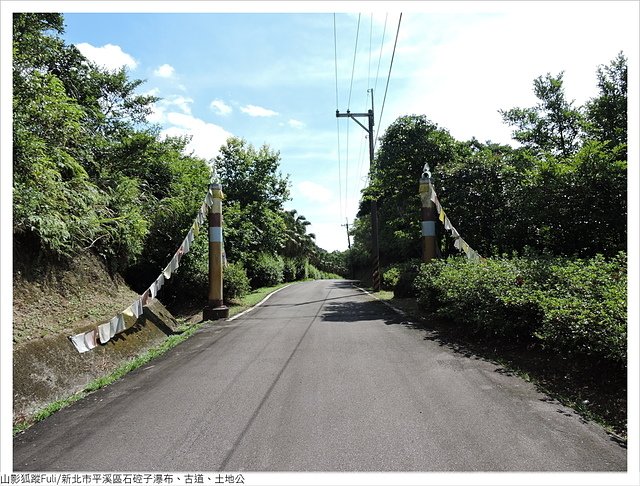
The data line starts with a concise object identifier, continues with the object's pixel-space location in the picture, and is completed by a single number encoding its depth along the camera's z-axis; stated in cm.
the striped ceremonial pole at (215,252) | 1130
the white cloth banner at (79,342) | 561
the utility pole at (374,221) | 1906
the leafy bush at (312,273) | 4993
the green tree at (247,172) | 2433
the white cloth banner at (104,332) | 624
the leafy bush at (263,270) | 2435
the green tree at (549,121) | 1761
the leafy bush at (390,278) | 1761
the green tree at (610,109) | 1365
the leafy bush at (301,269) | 4356
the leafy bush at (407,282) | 1384
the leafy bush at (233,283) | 1391
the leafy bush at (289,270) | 3669
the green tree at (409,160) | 1404
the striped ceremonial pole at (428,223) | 1169
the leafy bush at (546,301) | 437
